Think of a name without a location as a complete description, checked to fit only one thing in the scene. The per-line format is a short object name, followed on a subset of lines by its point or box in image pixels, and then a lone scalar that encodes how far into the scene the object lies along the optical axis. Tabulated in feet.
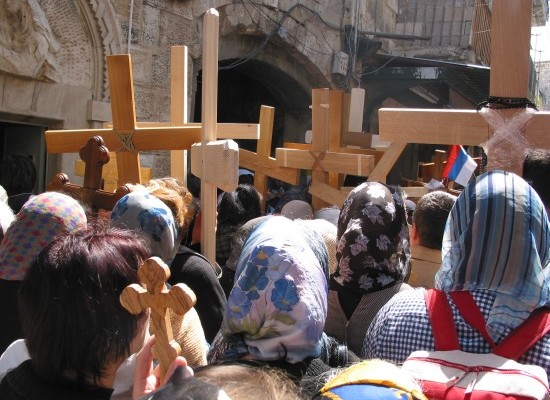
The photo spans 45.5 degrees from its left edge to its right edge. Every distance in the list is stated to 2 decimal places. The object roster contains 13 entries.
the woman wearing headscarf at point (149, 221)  6.27
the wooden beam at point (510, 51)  6.30
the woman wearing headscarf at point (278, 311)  4.56
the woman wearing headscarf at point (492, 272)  4.33
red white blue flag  13.62
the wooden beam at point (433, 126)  6.58
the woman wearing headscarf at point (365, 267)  6.29
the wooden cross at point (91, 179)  8.30
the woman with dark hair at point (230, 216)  10.73
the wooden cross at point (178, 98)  10.46
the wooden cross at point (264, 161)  13.85
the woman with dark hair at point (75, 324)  3.94
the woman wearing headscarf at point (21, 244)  6.01
